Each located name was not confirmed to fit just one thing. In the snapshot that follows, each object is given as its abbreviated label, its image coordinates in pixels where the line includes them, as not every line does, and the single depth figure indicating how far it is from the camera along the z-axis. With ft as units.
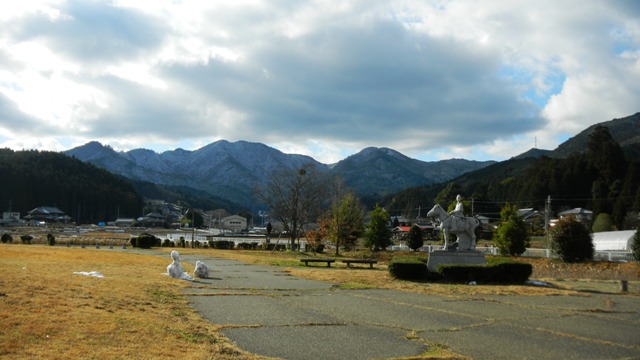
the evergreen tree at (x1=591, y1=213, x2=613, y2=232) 214.69
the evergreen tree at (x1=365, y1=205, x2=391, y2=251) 168.14
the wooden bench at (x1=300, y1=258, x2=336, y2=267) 103.89
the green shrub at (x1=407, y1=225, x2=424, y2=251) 165.99
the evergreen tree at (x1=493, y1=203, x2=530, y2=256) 138.00
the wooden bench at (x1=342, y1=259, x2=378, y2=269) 102.48
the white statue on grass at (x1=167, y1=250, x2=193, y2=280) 67.97
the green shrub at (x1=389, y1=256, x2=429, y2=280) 75.56
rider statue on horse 82.94
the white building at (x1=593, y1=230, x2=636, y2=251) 157.86
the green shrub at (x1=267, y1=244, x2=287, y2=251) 186.60
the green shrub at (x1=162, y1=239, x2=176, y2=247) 185.37
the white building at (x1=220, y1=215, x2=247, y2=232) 521.20
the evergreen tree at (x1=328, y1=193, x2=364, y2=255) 167.84
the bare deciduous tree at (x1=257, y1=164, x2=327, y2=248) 189.88
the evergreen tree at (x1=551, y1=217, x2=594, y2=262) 115.24
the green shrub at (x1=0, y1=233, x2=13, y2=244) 157.97
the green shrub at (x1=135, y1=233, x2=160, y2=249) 167.22
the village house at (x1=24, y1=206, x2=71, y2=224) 414.47
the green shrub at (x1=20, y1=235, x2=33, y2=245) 159.33
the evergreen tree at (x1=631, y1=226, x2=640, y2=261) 110.63
